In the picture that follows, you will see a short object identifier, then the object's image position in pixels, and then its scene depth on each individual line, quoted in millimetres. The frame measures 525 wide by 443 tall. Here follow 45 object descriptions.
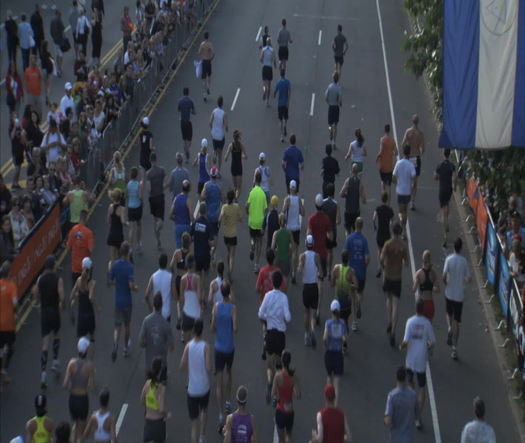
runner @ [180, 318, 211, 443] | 15820
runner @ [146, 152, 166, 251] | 22625
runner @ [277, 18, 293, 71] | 34094
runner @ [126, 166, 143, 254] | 22088
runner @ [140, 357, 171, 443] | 15138
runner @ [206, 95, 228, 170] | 26406
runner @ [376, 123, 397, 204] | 24594
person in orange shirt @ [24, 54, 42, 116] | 30141
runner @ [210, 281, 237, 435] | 16828
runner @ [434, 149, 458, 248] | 23594
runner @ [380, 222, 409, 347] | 19312
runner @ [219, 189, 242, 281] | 20984
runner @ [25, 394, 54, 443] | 14742
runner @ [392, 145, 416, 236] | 23375
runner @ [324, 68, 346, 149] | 28219
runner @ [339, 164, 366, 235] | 22031
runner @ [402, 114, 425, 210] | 24859
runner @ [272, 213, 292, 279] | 20000
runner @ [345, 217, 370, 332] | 19406
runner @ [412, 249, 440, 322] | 18542
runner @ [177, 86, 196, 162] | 27234
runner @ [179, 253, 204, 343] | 17953
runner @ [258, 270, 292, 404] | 17469
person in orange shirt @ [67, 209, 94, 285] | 19734
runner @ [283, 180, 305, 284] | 21234
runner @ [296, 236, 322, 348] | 19125
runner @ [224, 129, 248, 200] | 24503
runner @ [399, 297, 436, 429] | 16922
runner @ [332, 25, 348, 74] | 34188
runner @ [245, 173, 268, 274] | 21391
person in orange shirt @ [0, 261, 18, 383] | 17875
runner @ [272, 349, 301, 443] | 15656
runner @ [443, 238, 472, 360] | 18977
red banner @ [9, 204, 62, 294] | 20484
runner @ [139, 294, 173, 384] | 16688
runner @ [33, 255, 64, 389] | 18000
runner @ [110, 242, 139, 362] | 18281
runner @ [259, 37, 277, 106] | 31969
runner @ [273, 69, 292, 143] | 28625
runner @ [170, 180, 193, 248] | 21078
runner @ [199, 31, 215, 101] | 31906
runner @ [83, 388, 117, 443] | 14852
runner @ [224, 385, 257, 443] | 14727
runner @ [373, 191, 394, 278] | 21188
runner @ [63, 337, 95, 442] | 15820
